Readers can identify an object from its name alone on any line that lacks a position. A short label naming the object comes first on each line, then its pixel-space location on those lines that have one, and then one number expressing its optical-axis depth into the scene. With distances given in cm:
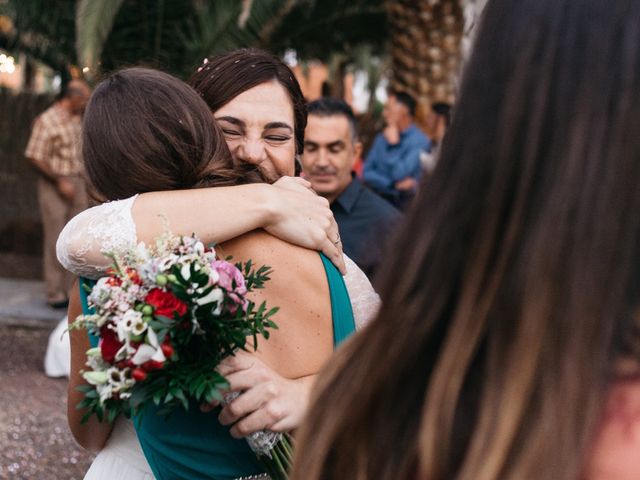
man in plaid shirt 923
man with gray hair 458
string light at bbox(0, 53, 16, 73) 990
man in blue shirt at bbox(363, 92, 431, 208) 785
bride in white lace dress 187
